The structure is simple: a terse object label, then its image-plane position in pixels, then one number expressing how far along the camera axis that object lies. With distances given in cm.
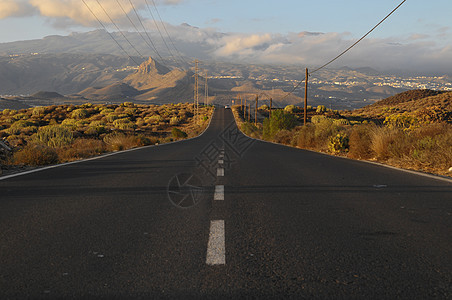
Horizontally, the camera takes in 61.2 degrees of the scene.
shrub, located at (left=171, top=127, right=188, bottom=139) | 4500
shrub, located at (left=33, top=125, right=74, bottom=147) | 2069
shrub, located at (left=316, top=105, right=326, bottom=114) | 10002
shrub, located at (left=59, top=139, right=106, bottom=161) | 1384
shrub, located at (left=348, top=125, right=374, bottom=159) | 1498
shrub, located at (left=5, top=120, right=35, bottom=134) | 4007
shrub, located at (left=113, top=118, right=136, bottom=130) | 6101
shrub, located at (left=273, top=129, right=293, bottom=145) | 3206
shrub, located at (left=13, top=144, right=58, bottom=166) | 1103
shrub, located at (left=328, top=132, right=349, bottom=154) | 1798
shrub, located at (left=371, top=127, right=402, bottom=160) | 1355
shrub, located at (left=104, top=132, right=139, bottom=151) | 2000
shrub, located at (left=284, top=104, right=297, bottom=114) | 11006
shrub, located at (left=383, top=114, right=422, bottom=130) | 2526
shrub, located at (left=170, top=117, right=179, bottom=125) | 8190
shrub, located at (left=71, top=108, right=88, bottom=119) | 8075
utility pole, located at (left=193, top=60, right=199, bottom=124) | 7528
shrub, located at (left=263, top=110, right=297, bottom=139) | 3817
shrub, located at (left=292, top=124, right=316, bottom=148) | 2355
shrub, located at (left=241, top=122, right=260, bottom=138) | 5410
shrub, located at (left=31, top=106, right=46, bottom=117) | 7791
